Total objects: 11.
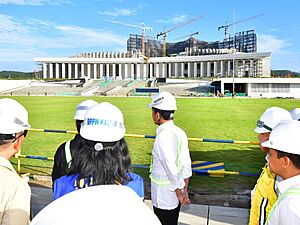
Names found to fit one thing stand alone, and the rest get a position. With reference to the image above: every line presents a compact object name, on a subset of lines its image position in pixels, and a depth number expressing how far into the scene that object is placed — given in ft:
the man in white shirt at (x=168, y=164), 7.97
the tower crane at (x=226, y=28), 311.93
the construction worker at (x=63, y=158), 6.64
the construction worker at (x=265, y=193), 6.41
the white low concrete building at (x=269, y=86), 154.16
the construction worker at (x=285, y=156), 4.86
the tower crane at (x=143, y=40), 345.78
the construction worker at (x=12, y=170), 4.59
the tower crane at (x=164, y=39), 347.91
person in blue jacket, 4.69
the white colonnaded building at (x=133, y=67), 250.80
